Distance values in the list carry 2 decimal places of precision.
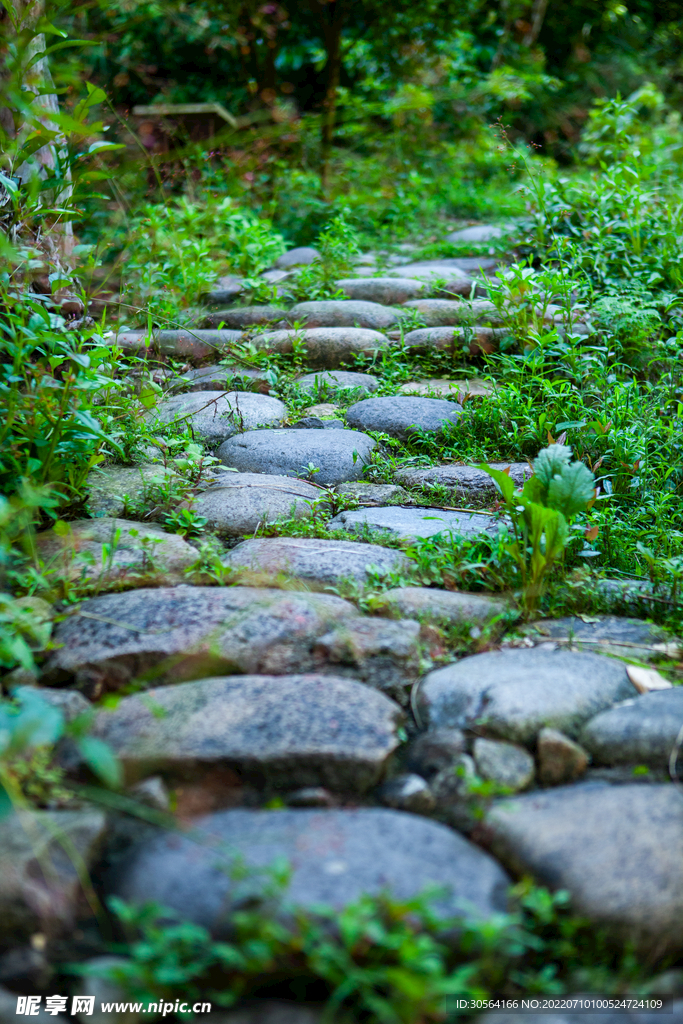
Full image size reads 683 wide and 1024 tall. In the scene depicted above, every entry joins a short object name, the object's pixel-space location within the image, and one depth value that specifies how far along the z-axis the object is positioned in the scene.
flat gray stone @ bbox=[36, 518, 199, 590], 1.65
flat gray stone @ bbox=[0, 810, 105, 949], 1.00
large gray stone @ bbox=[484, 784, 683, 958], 1.00
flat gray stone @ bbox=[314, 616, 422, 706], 1.45
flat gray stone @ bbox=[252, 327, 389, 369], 3.12
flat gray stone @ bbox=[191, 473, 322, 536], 1.99
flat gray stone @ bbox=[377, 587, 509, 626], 1.62
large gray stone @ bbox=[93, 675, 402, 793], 1.19
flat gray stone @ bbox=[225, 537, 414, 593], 1.72
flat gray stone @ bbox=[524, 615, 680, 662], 1.57
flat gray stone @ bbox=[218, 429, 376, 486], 2.33
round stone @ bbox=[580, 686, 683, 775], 1.26
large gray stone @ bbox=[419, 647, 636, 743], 1.31
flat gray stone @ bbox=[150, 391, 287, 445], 2.55
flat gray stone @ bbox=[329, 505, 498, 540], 1.97
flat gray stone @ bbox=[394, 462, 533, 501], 2.21
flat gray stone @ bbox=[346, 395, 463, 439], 2.57
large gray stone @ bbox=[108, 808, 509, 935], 1.00
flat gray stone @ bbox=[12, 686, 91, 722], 1.26
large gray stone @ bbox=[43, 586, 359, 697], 1.40
